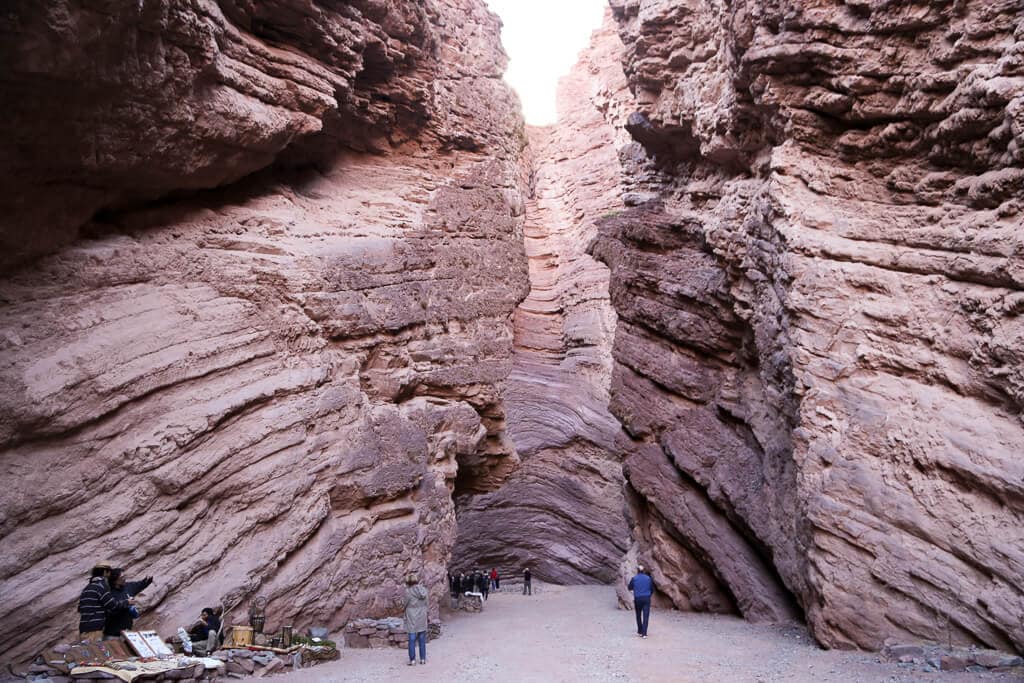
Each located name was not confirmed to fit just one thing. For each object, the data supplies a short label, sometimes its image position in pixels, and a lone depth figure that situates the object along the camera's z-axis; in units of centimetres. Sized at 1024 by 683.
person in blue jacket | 1081
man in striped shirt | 664
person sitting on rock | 764
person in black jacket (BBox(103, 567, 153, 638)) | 688
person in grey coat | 883
